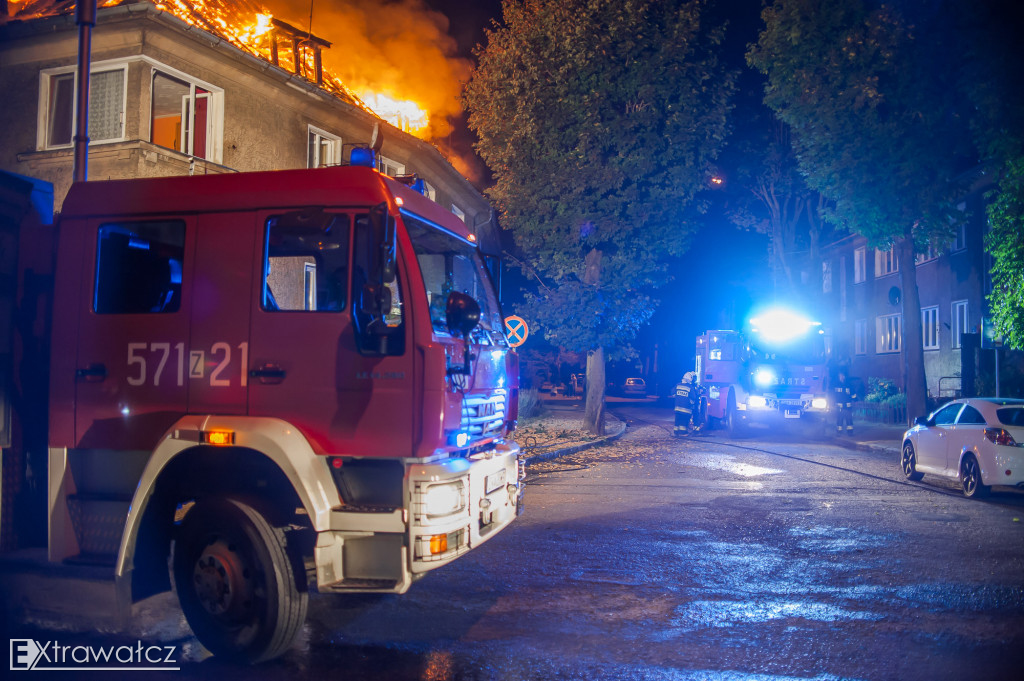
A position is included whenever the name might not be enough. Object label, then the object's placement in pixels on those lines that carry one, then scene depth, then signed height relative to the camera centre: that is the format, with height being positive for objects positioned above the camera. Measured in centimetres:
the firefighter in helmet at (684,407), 2203 -73
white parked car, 1018 -84
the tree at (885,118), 2022 +713
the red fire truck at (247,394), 457 -11
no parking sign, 1394 +91
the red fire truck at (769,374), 2067 +23
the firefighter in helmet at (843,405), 2092 -60
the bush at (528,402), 2652 -78
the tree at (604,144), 1939 +598
